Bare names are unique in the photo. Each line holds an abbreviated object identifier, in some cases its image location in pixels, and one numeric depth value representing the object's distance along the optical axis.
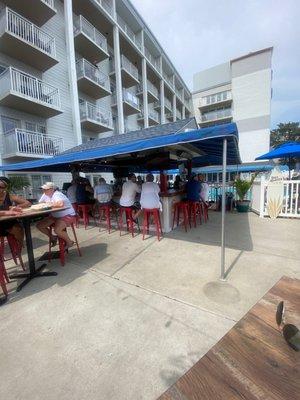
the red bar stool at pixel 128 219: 6.04
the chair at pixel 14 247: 3.99
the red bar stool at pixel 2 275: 3.04
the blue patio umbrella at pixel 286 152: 7.54
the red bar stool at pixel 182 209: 6.38
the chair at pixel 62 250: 4.16
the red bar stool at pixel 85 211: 7.33
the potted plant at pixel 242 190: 9.20
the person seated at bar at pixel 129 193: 5.92
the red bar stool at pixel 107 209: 6.48
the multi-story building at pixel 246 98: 29.31
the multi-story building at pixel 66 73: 10.41
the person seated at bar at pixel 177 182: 8.81
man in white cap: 4.08
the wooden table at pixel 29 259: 3.37
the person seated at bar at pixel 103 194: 6.59
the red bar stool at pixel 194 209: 6.88
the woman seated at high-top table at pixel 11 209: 3.53
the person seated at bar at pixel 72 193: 7.55
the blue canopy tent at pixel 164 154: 3.42
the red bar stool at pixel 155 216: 5.41
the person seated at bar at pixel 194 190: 6.57
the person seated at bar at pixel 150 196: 5.36
